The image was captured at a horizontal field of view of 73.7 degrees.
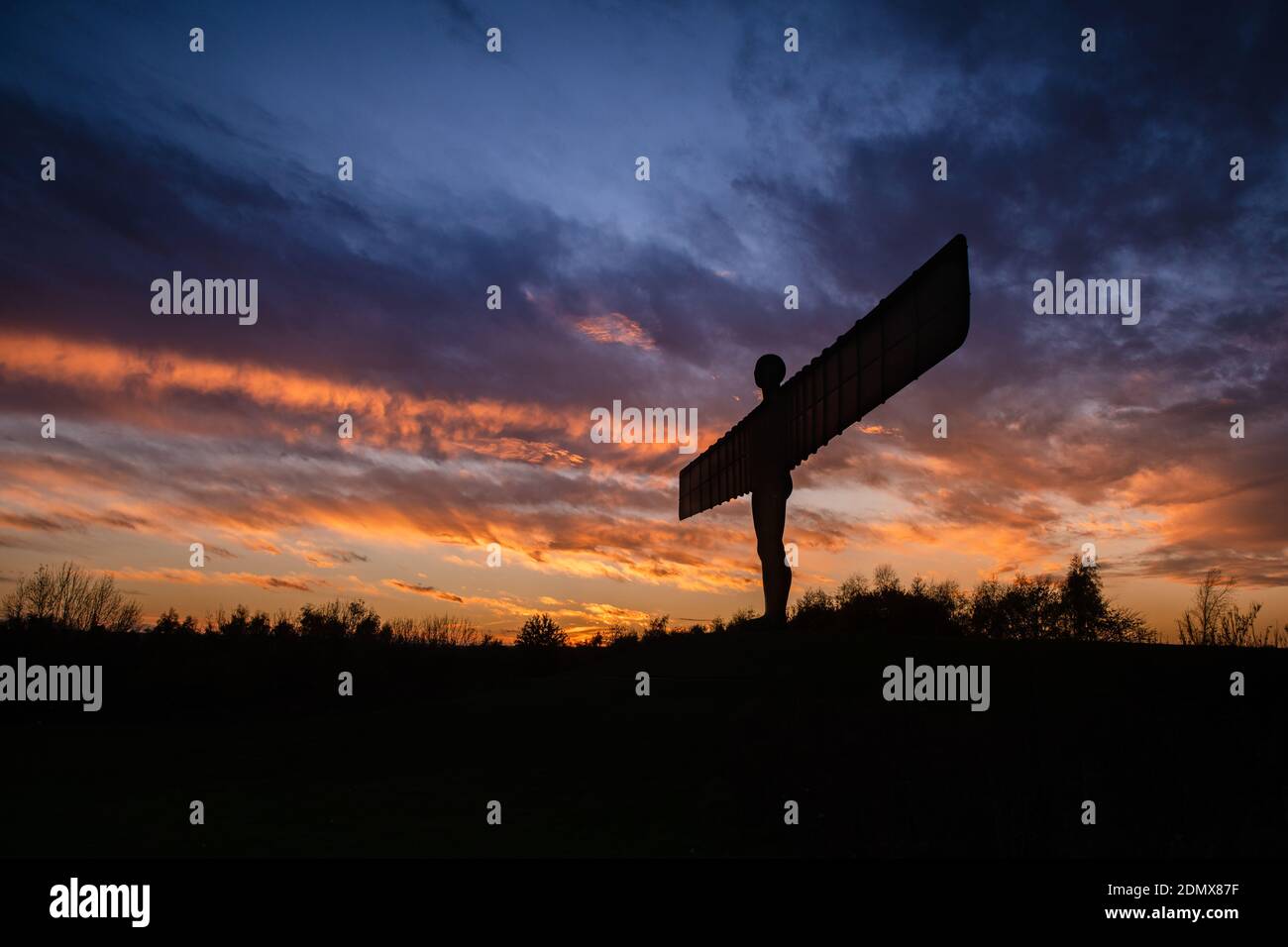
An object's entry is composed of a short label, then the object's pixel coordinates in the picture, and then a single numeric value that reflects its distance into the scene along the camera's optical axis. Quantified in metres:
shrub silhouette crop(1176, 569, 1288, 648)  15.55
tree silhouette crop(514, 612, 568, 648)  32.41
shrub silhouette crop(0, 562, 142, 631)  29.37
